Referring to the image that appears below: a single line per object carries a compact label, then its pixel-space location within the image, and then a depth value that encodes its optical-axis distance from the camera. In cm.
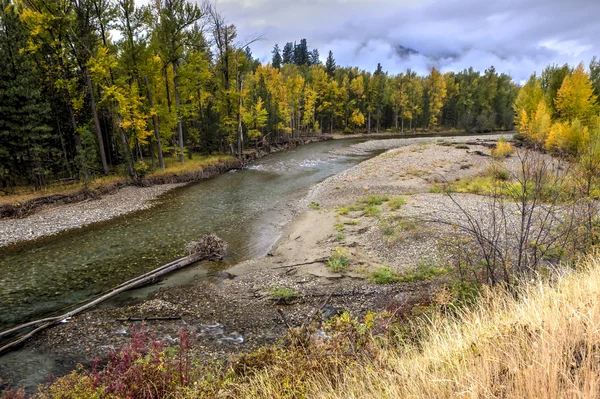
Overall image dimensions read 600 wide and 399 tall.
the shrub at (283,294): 837
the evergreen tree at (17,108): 1725
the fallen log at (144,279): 719
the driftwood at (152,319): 769
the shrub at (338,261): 959
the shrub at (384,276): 852
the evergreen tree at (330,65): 7994
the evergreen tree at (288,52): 12009
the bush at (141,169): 2344
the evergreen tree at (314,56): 13550
